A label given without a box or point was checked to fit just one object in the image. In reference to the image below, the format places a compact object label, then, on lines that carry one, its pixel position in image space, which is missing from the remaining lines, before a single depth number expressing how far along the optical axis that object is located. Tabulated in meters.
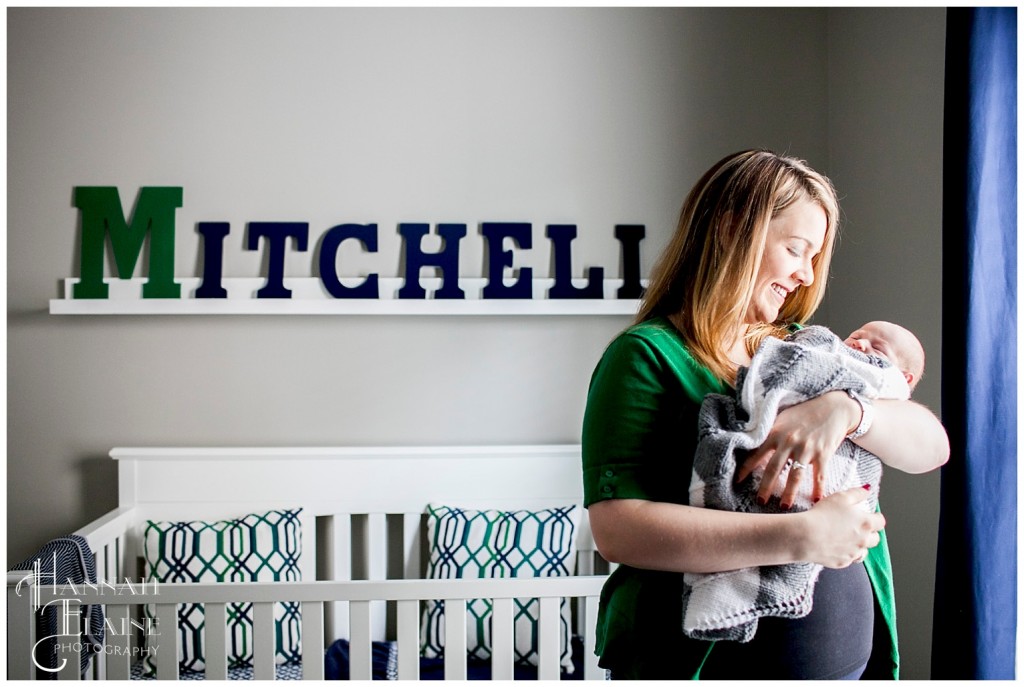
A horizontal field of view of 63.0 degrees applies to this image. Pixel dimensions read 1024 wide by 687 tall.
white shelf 2.14
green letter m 2.18
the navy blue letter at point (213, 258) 2.19
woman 0.86
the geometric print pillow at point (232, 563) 2.00
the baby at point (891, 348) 0.98
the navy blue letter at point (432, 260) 2.21
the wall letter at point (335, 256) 2.20
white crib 2.16
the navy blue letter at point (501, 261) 2.22
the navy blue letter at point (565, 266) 2.23
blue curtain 1.35
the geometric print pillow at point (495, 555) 2.01
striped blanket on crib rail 1.43
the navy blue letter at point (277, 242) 2.19
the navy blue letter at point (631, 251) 2.24
